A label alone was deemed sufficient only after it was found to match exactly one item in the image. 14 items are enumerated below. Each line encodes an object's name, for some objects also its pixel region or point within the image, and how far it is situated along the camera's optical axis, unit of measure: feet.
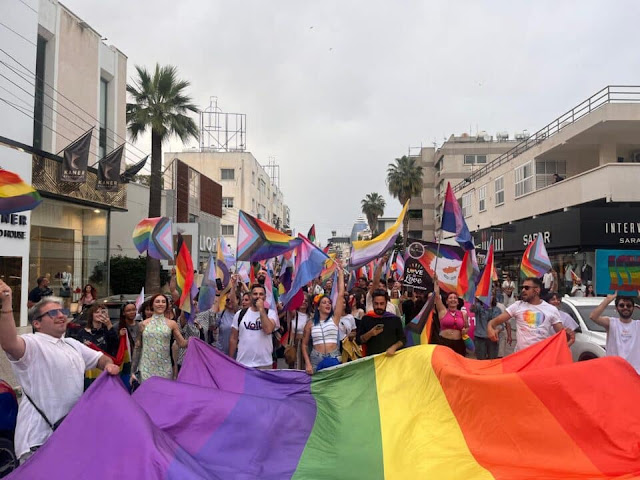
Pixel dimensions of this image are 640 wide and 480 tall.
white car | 27.55
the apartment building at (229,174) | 208.64
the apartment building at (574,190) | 76.59
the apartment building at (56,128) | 60.75
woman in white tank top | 21.15
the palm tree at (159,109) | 84.48
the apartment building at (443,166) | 204.33
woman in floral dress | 20.08
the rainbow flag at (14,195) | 17.22
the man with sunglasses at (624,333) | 19.13
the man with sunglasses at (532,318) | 21.17
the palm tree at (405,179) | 190.80
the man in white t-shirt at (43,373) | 11.47
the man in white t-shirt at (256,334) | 21.30
